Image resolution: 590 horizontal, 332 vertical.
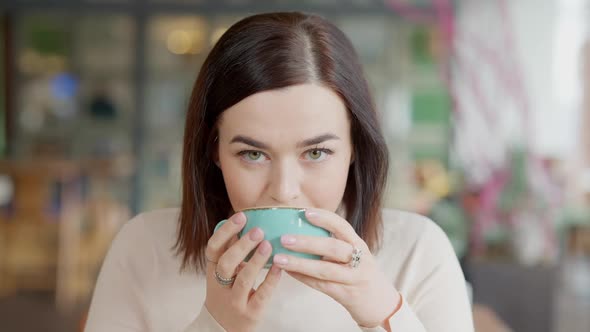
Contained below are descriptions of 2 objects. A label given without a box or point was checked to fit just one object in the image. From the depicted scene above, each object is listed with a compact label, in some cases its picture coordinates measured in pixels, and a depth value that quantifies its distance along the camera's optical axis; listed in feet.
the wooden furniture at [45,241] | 15.29
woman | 3.08
